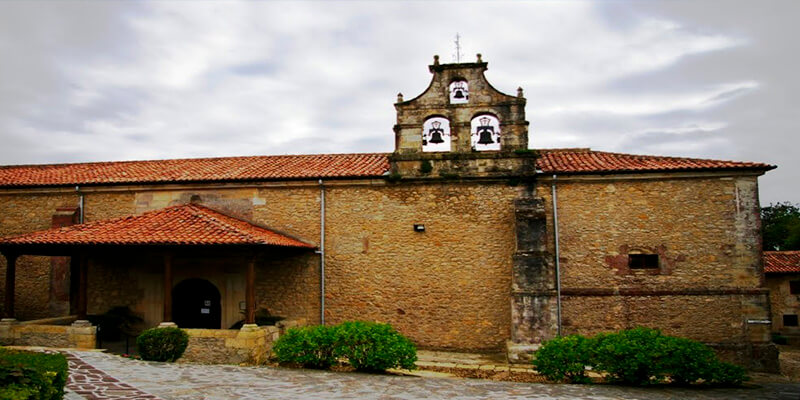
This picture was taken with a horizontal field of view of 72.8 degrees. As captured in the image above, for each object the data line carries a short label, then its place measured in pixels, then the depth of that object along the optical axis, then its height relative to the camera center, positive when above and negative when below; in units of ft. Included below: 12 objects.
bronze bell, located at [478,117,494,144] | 52.16 +11.98
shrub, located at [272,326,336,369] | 38.73 -6.18
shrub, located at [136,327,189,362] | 39.42 -5.84
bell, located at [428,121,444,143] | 53.01 +12.26
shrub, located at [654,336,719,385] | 34.30 -6.78
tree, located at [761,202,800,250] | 117.25 +6.58
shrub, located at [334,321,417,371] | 37.55 -6.14
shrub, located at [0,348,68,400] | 19.03 -4.19
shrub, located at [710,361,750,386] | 34.50 -7.64
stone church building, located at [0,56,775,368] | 46.96 +1.58
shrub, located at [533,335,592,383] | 35.85 -6.82
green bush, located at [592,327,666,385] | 34.35 -6.35
